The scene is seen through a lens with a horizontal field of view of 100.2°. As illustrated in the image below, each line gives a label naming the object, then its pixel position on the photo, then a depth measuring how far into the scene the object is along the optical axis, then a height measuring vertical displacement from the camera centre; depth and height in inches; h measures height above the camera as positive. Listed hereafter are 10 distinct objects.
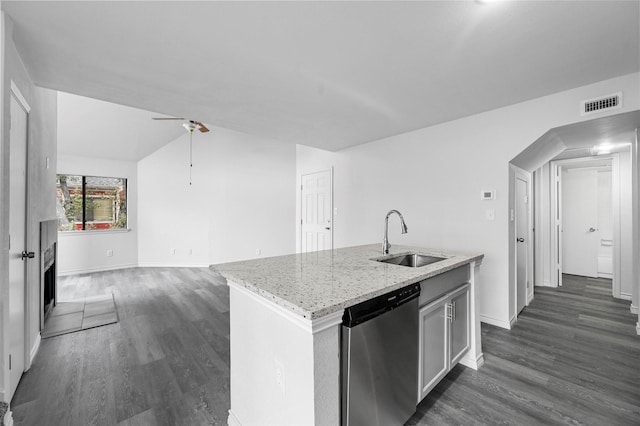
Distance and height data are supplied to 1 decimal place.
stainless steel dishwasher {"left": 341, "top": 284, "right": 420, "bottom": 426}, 44.4 -27.1
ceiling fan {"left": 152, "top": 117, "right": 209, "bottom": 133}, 168.4 +56.1
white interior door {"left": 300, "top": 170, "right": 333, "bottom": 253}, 196.5 +1.7
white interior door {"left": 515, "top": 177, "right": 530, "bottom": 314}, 123.5 -12.4
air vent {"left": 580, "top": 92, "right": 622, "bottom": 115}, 87.3 +37.2
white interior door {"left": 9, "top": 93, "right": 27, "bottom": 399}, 67.2 -6.5
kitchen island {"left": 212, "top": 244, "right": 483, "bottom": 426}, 40.8 -19.8
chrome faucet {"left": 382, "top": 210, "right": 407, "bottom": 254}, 92.3 -11.0
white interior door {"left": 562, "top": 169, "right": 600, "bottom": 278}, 192.1 -6.2
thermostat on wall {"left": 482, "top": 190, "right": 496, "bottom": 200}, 115.0 +8.4
